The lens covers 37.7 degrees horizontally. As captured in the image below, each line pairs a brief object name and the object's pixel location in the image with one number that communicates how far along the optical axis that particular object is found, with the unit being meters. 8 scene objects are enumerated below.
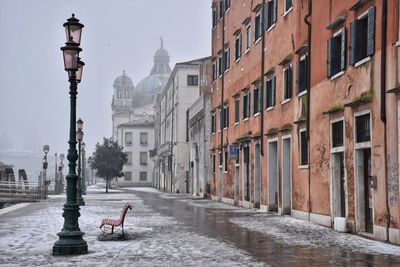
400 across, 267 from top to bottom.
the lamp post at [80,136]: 28.65
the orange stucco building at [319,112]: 12.99
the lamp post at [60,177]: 56.81
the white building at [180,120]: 53.28
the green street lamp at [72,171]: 10.86
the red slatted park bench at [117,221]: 13.22
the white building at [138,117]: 97.38
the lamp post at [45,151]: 43.33
